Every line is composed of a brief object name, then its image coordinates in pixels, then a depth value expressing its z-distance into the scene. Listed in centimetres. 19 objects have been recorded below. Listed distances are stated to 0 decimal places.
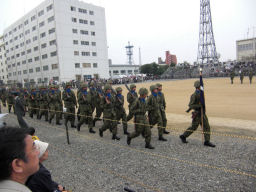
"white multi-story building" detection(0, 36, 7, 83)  6800
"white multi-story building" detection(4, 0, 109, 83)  4306
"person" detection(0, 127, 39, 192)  113
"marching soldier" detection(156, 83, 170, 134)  720
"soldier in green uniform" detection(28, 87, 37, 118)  1230
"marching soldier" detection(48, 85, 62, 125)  991
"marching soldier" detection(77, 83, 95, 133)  825
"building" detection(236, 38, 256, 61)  6128
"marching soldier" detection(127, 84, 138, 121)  807
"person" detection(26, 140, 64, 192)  196
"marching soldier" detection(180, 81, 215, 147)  560
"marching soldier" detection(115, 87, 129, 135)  762
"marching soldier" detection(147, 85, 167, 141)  651
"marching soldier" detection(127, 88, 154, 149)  584
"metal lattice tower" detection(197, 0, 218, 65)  5541
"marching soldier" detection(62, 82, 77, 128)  906
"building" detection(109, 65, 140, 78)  7155
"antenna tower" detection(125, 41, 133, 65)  10739
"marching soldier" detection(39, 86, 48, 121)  1084
